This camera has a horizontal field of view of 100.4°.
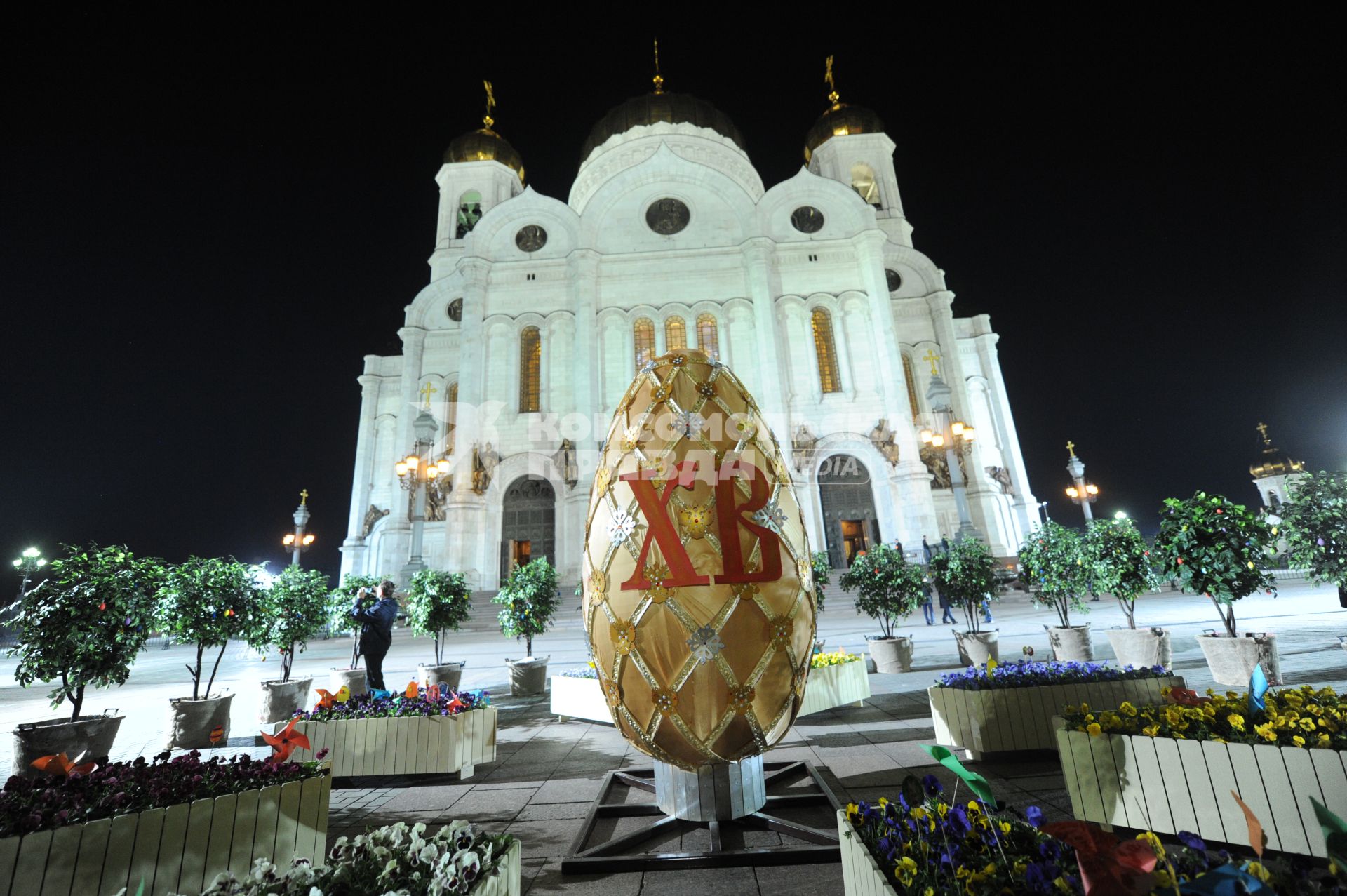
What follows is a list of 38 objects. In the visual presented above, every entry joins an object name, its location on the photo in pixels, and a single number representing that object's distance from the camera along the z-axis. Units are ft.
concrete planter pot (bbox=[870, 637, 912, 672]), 30.83
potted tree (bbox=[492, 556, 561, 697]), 31.58
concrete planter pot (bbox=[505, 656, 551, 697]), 29.09
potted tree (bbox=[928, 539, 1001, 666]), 33.50
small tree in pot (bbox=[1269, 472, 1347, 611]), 24.20
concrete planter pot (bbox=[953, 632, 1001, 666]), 29.43
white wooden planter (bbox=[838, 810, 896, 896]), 6.10
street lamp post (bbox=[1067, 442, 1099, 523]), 105.91
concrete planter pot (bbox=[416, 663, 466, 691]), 27.58
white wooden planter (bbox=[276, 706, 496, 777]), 15.58
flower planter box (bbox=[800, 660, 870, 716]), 20.15
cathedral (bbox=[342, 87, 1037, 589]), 79.41
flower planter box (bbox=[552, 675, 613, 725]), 20.43
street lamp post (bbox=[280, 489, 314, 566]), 103.71
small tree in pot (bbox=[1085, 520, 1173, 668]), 25.52
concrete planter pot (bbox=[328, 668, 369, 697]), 26.86
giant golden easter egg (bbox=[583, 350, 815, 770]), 8.53
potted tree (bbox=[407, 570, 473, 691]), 31.12
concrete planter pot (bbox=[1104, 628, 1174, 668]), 25.22
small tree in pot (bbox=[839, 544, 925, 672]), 30.96
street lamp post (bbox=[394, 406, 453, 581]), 71.15
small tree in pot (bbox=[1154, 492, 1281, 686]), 21.89
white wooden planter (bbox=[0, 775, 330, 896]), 7.89
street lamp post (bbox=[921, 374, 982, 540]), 70.13
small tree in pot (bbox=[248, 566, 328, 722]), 24.81
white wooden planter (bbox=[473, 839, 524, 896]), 6.29
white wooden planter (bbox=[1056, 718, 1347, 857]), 8.85
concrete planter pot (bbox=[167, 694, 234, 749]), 21.15
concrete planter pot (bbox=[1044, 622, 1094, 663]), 28.78
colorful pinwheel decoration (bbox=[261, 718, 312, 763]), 10.22
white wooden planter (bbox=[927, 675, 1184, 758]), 14.82
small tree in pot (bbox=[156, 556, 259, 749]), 21.35
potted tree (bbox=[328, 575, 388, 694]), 26.78
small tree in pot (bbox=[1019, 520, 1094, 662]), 28.96
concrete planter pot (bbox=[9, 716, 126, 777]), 16.43
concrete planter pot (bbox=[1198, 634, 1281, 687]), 21.01
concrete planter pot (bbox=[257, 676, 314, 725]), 24.70
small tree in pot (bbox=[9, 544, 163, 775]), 17.53
